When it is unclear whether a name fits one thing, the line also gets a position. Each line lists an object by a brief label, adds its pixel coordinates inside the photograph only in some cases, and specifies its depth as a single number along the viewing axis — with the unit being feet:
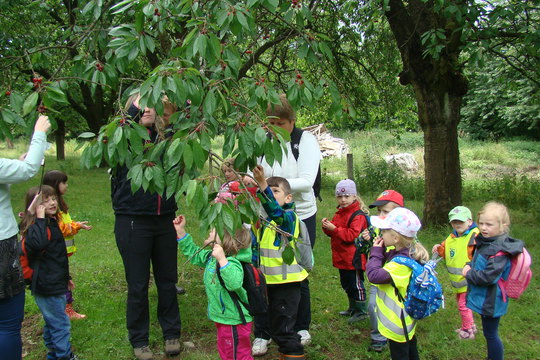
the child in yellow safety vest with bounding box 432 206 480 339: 13.19
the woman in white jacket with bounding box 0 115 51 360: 8.60
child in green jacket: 9.85
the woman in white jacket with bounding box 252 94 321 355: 11.34
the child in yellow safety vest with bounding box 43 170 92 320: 13.79
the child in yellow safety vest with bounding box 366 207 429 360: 9.45
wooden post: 39.91
